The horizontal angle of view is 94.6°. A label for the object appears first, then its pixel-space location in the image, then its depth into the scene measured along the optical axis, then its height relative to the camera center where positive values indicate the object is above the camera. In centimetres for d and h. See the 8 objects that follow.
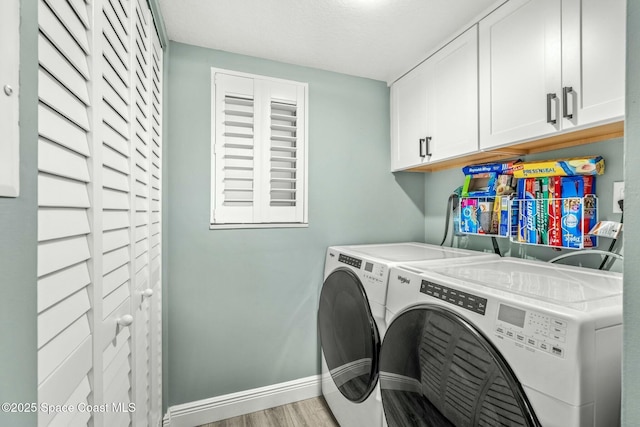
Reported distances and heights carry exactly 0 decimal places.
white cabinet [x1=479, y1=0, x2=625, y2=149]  105 +61
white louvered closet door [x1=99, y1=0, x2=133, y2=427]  74 +1
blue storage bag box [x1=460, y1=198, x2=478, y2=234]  188 -1
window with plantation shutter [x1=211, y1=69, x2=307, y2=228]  188 +42
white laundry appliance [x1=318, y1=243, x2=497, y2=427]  139 -56
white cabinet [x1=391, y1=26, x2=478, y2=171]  159 +67
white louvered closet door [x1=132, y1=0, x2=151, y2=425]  109 +6
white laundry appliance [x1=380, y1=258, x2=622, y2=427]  69 -37
